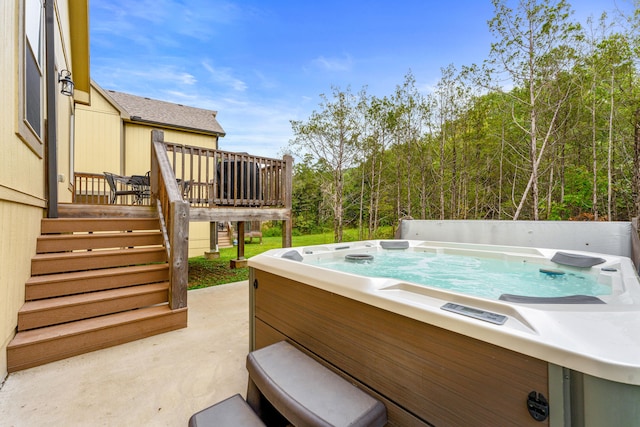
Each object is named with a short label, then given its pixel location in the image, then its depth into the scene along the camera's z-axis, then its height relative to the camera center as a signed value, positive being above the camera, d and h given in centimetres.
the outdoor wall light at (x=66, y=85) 373 +180
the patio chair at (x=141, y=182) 543 +71
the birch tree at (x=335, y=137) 823 +239
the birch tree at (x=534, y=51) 564 +343
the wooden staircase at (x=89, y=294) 221 -71
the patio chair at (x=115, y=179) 544 +74
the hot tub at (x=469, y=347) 69 -42
